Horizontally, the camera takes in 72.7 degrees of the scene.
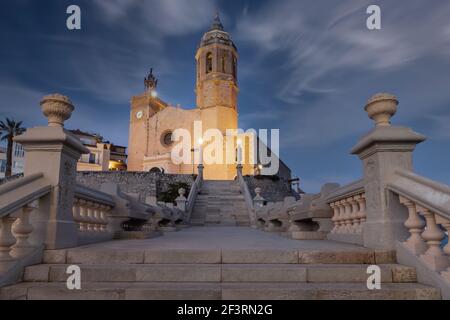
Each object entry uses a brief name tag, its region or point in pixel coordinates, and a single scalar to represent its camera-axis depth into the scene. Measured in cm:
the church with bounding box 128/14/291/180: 3703
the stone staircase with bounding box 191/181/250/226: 1689
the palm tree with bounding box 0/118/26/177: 3797
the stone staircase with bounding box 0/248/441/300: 267
